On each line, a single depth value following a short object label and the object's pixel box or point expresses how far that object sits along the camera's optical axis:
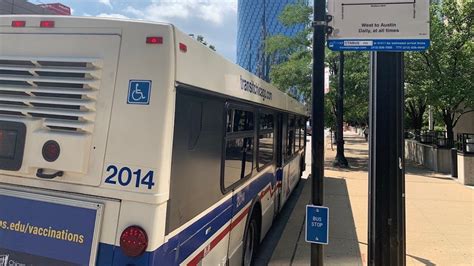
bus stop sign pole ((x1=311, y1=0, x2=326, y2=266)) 3.31
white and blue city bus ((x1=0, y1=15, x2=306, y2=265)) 2.41
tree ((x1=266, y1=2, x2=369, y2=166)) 17.78
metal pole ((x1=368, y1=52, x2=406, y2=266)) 3.62
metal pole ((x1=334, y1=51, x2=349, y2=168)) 16.48
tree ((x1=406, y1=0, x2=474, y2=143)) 14.52
